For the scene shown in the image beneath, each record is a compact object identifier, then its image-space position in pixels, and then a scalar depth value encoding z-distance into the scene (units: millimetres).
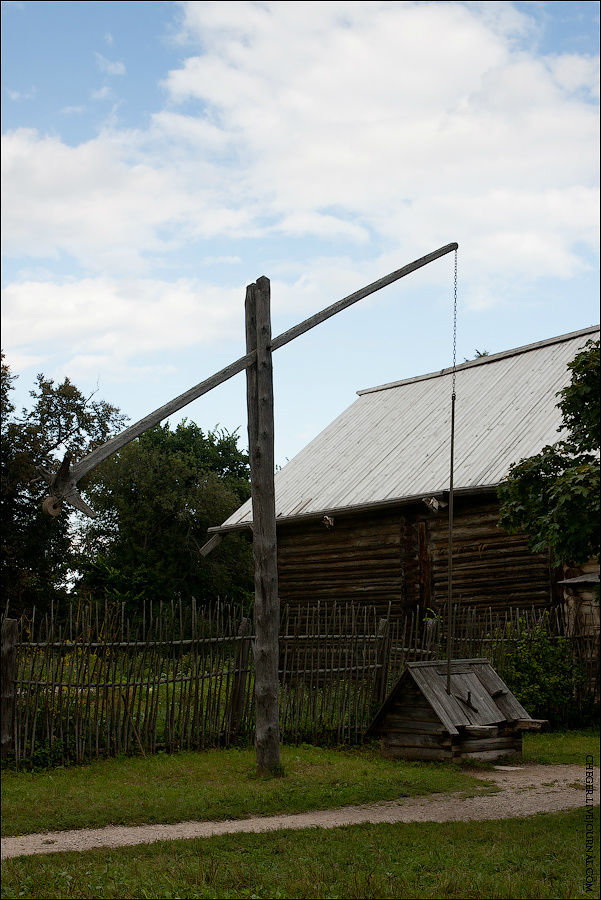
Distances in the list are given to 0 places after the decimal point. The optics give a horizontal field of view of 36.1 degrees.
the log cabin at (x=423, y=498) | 17891
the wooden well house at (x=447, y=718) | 10977
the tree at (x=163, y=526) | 40500
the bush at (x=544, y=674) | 14352
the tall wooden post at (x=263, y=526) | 10195
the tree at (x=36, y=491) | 31594
